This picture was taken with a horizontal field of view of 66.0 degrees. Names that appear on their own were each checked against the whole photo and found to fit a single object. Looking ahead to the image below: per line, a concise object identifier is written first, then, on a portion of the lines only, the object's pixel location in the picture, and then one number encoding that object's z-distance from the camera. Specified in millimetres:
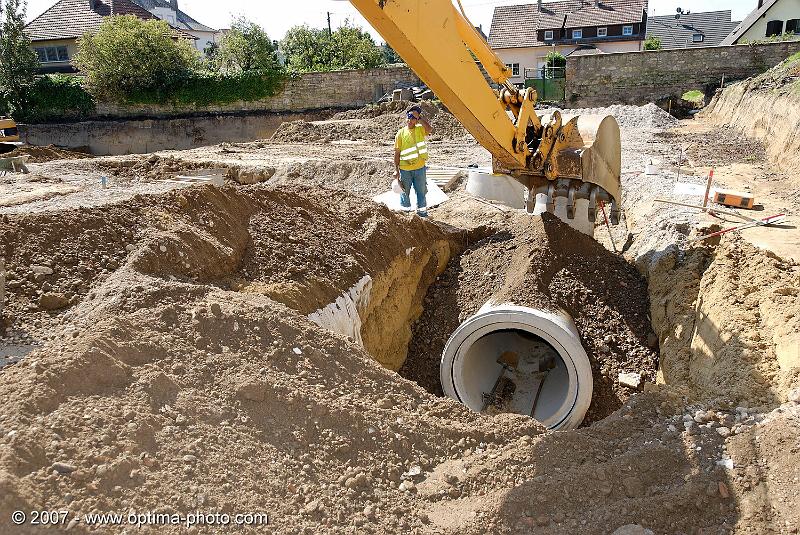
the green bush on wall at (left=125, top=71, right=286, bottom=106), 26016
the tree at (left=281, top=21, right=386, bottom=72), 30547
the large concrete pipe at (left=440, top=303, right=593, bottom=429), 6172
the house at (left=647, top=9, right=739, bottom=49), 39750
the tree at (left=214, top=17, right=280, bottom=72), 26203
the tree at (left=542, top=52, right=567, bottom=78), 25578
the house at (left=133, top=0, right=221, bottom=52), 42000
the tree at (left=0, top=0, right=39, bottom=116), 25859
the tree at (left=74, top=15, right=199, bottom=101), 25188
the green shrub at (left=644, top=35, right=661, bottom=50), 31555
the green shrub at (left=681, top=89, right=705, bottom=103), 22631
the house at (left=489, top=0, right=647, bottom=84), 33188
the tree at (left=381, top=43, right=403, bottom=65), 51216
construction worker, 8461
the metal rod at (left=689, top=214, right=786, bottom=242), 6939
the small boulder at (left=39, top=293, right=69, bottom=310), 4531
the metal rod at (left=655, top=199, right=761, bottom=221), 7755
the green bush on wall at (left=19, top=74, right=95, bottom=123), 26219
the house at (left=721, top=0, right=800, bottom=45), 31531
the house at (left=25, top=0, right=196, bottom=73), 31281
